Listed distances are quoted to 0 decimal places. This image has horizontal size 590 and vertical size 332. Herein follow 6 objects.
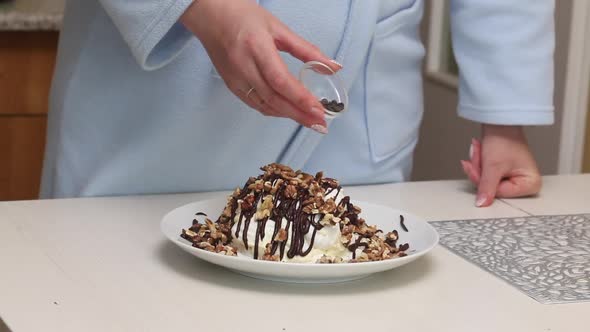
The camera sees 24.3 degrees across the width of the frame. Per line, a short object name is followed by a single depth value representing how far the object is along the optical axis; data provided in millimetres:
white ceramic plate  1208
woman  1522
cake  1251
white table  1162
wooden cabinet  2431
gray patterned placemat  1283
